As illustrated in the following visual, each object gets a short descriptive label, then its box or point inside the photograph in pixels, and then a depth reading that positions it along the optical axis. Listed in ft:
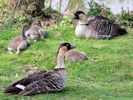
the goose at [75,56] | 44.09
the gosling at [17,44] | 48.85
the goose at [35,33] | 51.57
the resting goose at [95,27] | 52.49
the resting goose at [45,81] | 31.73
